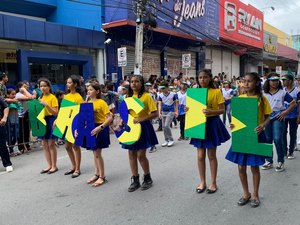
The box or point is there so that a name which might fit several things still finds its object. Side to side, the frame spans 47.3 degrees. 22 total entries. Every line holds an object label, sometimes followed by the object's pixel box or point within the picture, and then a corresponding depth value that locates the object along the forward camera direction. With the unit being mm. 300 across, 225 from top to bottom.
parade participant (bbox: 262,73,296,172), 5789
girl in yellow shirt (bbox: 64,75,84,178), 5746
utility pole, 13594
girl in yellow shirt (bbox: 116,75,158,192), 4820
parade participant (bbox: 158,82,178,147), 9173
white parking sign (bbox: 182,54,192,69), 18219
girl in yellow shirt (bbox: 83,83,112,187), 5266
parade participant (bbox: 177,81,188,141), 9623
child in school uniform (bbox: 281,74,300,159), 6425
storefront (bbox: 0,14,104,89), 13133
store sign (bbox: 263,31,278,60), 32750
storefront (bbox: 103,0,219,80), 16562
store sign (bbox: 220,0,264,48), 24688
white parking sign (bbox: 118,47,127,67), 13305
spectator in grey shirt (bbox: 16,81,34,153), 8711
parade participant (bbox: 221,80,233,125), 11719
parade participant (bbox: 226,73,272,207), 4111
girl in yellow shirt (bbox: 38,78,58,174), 6051
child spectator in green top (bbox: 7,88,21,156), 8367
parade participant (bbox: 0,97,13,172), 6496
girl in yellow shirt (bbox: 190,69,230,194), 4629
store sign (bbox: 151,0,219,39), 18562
